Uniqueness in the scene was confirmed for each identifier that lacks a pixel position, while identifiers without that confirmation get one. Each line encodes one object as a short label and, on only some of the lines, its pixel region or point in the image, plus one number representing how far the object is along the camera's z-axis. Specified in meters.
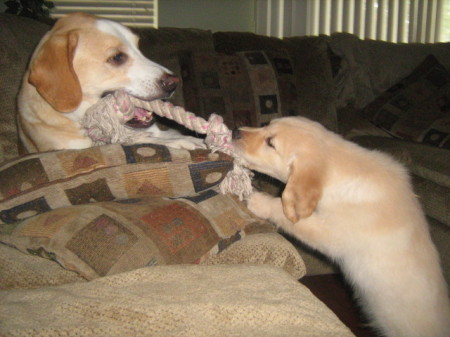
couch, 0.53
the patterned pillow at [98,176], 0.68
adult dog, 0.82
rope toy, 0.77
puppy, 0.81
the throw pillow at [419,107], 1.32
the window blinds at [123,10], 2.04
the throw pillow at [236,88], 1.22
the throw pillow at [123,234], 0.62
